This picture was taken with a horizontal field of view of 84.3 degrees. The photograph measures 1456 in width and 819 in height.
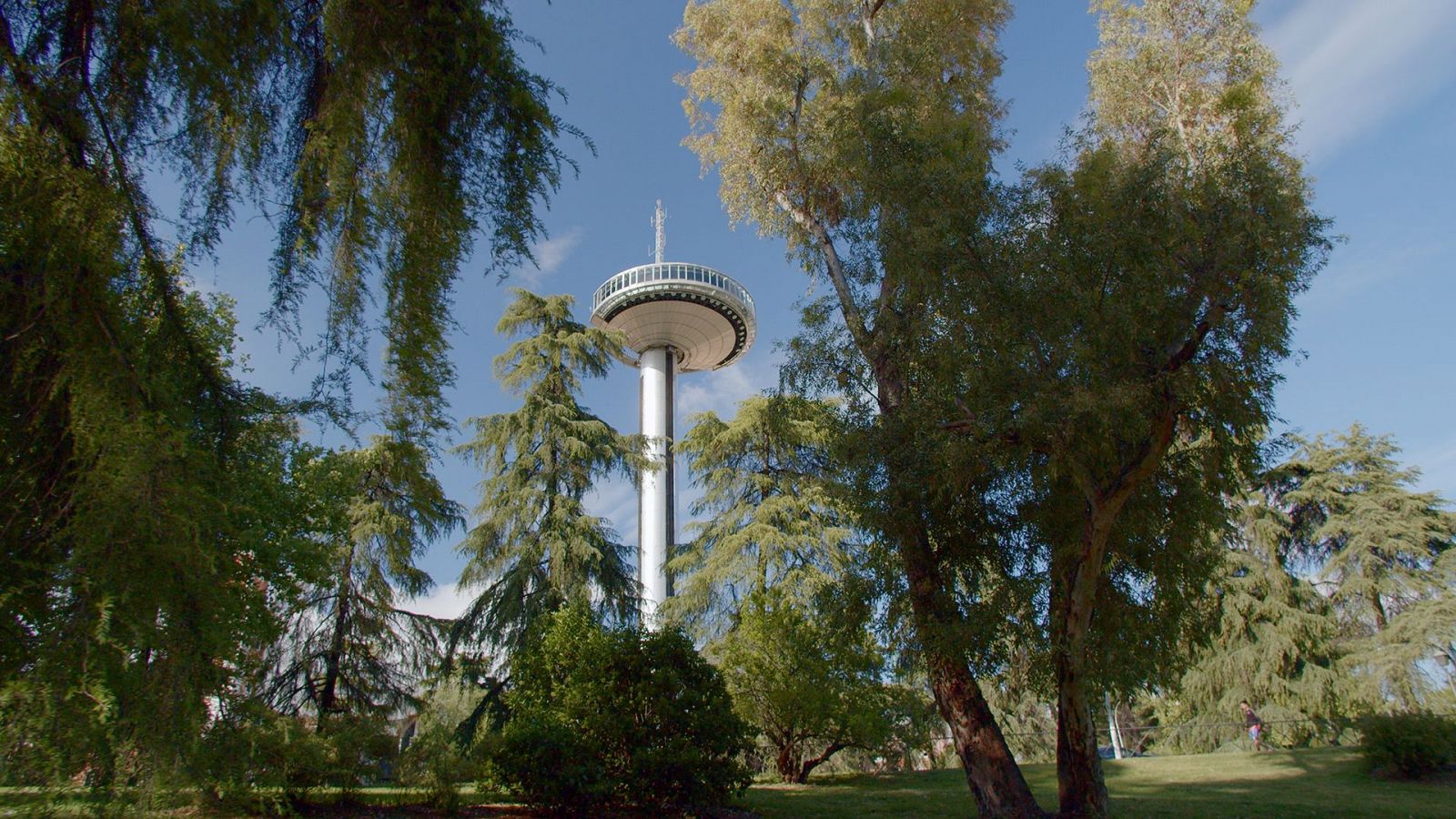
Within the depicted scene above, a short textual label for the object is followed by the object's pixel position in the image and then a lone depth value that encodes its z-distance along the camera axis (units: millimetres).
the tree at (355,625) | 13781
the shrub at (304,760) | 5934
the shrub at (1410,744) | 12344
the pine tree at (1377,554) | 18953
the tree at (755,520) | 19641
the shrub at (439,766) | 9172
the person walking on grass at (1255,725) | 19430
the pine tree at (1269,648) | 20672
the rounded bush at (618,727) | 9070
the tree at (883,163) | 9375
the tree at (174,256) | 2559
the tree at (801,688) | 14555
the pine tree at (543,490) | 17062
